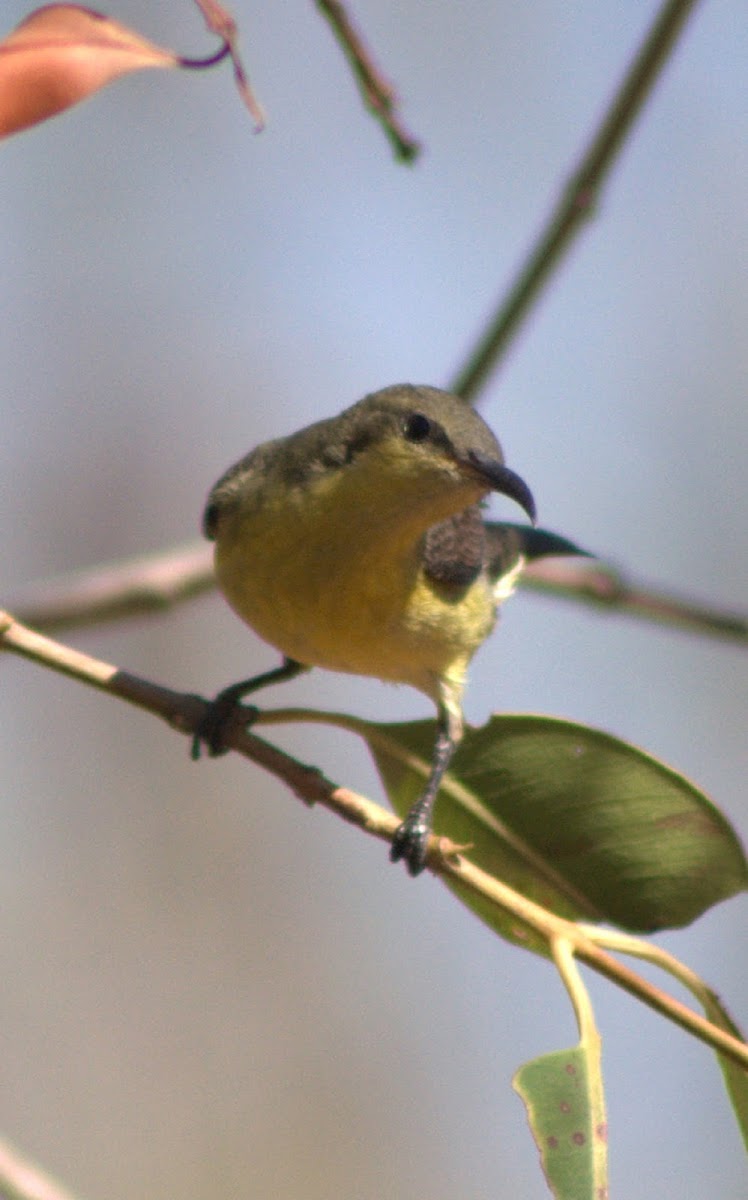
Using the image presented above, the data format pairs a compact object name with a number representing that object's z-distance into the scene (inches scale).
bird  216.8
